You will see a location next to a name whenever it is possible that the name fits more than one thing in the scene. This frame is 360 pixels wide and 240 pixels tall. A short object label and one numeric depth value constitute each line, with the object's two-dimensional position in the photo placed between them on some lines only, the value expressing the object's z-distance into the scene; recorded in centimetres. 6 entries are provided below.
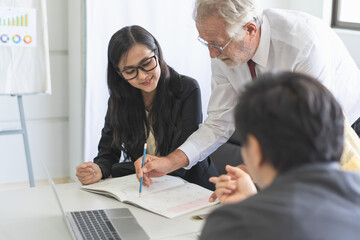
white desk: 139
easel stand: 290
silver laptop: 134
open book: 155
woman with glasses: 196
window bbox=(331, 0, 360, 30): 318
